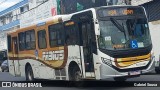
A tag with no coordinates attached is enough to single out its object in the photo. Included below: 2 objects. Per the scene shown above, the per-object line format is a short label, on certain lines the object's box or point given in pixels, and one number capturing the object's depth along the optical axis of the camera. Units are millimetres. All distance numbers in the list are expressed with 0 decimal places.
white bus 13250
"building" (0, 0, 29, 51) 63541
